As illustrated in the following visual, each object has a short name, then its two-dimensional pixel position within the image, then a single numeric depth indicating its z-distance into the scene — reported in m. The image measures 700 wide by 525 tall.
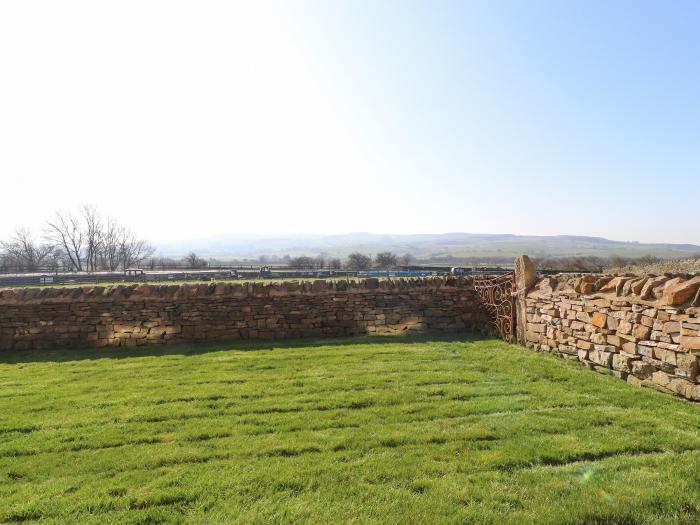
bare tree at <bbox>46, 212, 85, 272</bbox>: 58.60
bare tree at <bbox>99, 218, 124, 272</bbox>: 63.12
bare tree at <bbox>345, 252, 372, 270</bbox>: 47.99
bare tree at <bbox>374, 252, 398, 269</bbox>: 49.56
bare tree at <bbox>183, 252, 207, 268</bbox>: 51.77
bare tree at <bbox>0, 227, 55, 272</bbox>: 57.04
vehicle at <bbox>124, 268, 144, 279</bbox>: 33.88
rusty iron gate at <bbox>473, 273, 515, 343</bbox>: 10.28
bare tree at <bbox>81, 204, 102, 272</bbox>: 60.33
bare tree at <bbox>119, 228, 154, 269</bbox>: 64.88
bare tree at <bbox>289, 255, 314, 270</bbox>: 45.48
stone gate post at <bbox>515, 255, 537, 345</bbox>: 9.88
